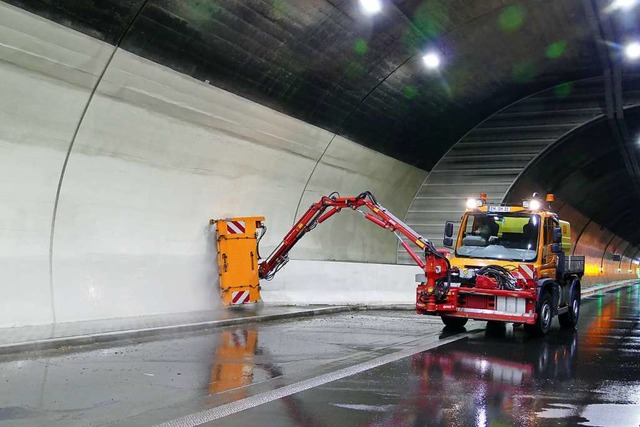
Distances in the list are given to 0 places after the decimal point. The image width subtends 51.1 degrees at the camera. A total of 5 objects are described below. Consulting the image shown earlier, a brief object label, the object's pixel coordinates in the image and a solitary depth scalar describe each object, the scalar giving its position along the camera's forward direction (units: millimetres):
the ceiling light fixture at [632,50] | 17698
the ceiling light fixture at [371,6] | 13350
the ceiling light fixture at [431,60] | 17016
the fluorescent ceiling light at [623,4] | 15023
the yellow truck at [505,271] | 12648
